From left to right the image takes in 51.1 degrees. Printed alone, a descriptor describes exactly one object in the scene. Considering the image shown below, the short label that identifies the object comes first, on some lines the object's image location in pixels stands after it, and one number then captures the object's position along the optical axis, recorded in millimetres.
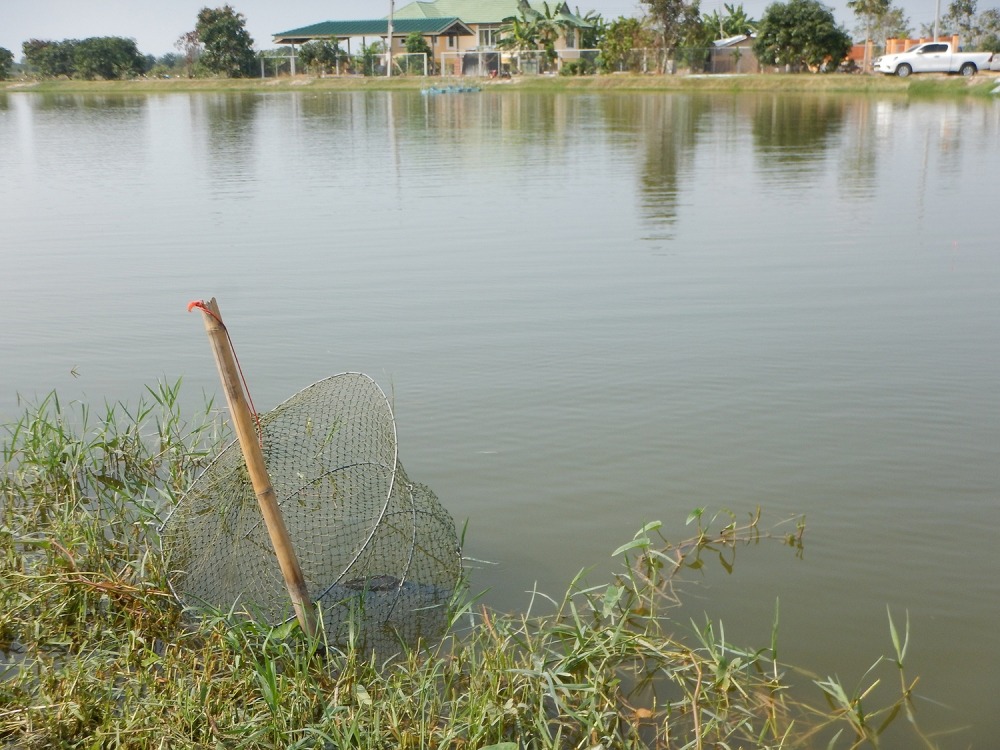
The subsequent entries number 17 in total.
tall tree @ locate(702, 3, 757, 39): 64938
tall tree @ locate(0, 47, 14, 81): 79688
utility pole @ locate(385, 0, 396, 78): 61491
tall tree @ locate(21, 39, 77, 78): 78688
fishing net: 4039
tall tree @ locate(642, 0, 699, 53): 58125
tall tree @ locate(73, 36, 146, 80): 73688
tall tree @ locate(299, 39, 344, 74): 67125
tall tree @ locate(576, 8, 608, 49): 65312
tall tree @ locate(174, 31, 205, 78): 83688
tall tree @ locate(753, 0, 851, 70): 49844
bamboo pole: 3422
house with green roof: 65500
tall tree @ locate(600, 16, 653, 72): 56594
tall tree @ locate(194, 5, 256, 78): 70562
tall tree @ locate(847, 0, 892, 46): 56719
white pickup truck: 42281
